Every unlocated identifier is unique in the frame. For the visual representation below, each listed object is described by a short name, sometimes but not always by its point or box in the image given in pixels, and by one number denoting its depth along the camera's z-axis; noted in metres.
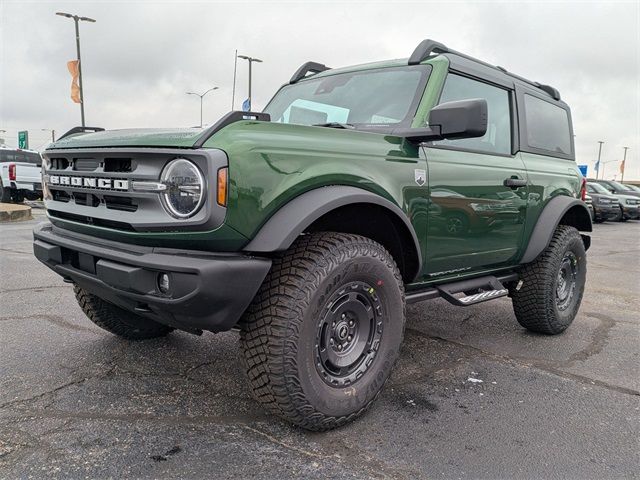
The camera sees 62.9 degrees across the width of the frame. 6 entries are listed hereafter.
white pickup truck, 15.85
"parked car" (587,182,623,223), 19.88
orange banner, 22.09
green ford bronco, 2.14
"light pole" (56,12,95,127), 21.87
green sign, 37.59
